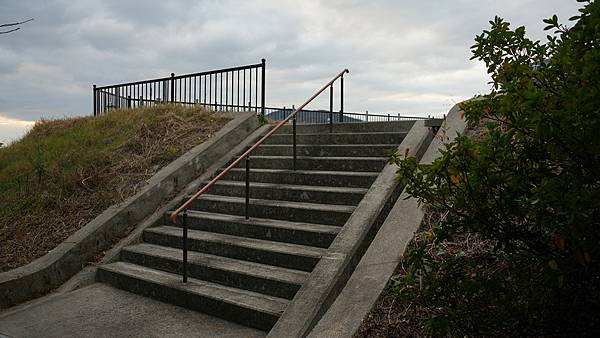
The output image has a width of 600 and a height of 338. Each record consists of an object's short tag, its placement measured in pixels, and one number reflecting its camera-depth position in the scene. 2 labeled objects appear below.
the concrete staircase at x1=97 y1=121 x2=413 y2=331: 4.51
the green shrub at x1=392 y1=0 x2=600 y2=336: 1.89
